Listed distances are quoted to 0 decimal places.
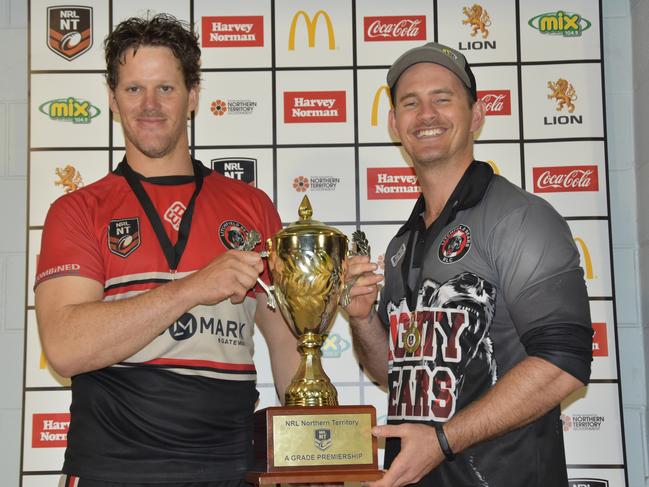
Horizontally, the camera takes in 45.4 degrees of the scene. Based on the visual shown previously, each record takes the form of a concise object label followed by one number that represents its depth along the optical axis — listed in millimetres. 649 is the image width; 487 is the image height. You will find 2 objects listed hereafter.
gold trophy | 1658
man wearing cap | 1692
